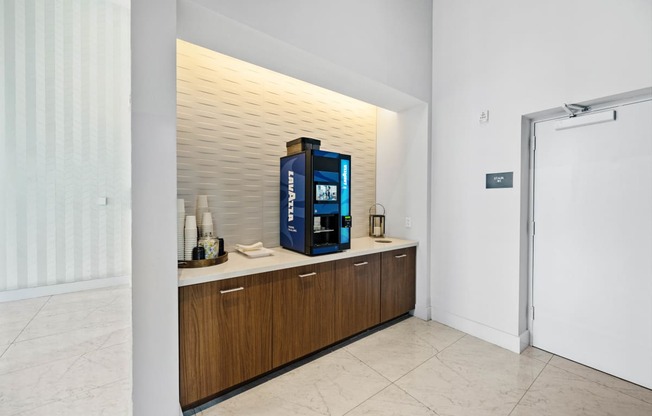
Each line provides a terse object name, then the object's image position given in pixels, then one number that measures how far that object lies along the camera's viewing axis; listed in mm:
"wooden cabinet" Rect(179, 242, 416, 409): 1563
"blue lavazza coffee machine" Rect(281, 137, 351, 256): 2209
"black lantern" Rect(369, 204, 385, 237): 3375
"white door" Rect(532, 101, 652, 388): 1839
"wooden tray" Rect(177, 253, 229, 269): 1712
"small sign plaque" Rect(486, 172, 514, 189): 2369
